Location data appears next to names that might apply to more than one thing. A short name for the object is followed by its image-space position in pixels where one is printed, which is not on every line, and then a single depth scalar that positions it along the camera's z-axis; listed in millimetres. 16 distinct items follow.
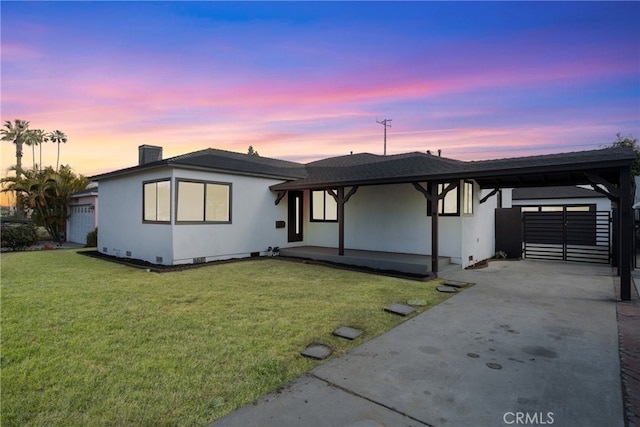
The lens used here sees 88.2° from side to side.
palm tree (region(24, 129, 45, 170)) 32719
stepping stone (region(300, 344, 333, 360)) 3516
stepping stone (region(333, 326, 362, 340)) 4097
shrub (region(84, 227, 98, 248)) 15225
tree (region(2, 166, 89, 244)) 16859
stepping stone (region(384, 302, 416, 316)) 5168
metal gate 11352
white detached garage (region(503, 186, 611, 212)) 18609
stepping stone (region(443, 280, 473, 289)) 7137
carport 5977
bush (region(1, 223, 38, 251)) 13508
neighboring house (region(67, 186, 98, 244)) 16219
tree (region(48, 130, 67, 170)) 37559
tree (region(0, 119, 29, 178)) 30953
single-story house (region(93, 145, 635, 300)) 9172
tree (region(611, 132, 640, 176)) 25178
